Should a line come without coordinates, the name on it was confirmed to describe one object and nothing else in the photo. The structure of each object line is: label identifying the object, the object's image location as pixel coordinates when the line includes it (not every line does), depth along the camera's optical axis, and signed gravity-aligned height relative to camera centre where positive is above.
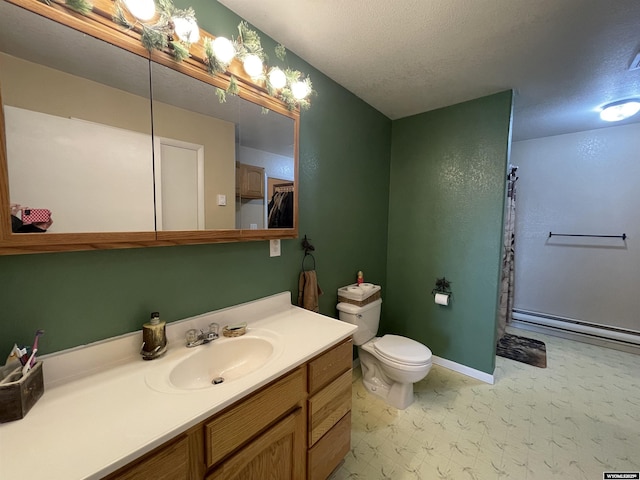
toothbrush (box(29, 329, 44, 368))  0.77 -0.40
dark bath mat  2.56 -1.29
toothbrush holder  0.69 -0.49
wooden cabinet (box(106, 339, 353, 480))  0.72 -0.75
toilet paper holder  2.38 -0.54
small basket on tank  2.00 -0.53
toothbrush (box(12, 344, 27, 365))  0.77 -0.40
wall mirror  0.78 +0.30
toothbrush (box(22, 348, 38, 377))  0.75 -0.43
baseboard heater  2.74 -1.13
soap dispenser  1.03 -0.46
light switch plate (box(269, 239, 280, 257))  1.59 -0.14
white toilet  1.79 -0.94
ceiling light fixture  2.13 +1.04
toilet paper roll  2.32 -0.64
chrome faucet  1.15 -0.52
